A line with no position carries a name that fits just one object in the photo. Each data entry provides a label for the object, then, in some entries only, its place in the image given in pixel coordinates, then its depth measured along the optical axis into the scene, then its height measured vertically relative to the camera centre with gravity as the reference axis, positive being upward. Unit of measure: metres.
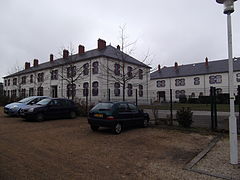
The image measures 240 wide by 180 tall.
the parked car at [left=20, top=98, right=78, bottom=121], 11.27 -0.86
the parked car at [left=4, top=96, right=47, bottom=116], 13.19 -0.64
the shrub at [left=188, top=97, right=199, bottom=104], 24.10 -0.54
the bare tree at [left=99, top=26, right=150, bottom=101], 26.67 +3.50
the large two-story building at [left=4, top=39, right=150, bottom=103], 26.91 +3.34
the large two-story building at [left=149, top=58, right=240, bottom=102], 40.25 +4.86
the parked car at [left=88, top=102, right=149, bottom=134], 8.09 -0.91
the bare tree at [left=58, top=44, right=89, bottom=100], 28.27 +4.48
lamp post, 4.58 -0.10
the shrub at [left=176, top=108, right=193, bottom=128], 9.57 -1.12
